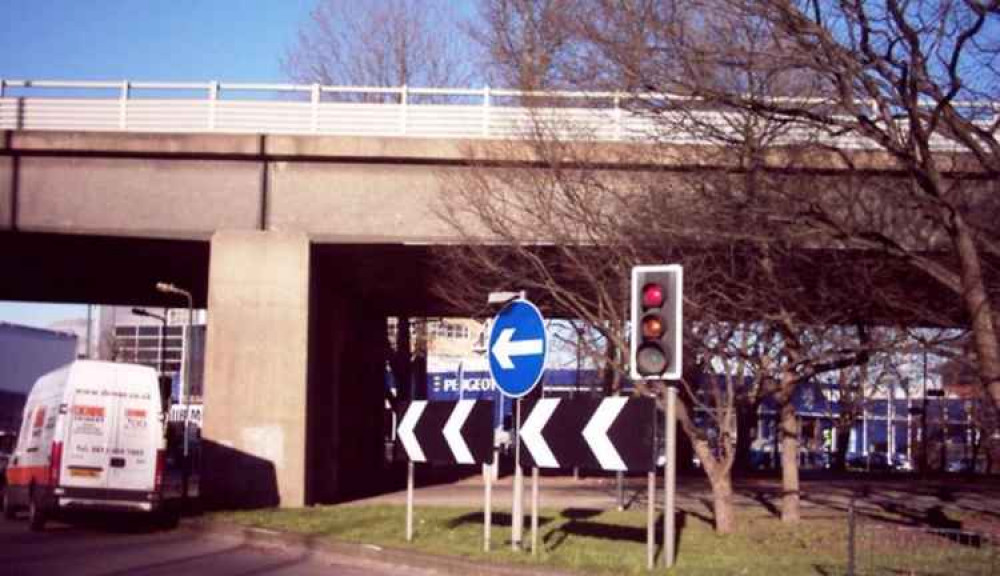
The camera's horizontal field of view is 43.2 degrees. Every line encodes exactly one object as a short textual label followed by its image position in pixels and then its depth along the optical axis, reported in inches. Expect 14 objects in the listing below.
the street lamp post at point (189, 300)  1205.5
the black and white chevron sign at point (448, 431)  635.5
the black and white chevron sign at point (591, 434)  545.6
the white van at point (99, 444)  847.1
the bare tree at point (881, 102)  567.2
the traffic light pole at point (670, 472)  519.8
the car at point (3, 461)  1289.6
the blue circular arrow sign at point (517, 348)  564.7
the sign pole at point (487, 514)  618.2
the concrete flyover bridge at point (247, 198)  987.3
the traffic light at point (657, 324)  507.2
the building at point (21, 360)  2177.7
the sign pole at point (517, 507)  599.8
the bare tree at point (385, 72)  1549.0
